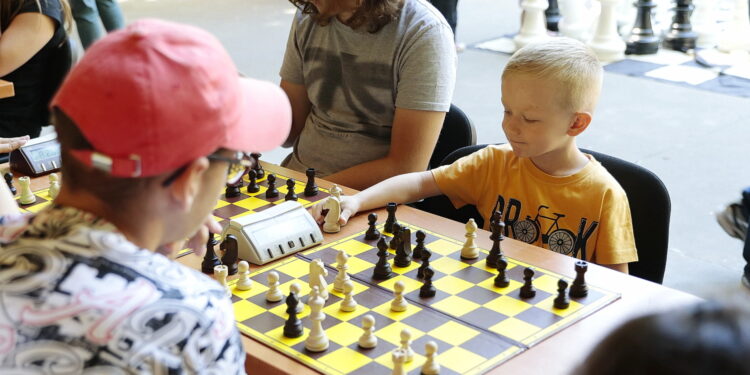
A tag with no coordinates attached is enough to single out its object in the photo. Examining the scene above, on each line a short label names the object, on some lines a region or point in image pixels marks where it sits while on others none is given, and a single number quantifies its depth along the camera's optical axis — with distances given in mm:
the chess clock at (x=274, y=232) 1775
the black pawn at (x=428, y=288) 1609
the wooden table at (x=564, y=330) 1399
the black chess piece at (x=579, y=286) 1610
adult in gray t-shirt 2359
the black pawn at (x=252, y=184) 2184
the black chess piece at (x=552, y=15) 7117
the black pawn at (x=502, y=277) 1648
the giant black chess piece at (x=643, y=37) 6395
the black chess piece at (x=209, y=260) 1752
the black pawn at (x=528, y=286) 1603
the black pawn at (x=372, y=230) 1883
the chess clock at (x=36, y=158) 2256
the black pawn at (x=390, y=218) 1924
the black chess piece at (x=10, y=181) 2143
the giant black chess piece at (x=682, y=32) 6543
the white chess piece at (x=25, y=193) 2086
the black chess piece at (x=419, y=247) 1774
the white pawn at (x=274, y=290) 1600
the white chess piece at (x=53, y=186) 2116
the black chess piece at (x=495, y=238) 1746
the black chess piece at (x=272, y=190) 2146
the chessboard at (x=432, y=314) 1409
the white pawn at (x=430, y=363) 1346
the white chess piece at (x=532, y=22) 6457
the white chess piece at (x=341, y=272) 1630
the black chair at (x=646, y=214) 2039
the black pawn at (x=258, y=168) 2248
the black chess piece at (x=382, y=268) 1690
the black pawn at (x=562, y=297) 1565
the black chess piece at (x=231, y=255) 1724
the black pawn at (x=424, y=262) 1683
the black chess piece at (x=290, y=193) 2129
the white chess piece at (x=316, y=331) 1423
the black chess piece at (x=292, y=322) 1468
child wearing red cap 981
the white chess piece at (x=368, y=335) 1420
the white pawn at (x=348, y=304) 1557
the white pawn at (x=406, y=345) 1375
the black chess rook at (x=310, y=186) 2162
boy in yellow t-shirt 2020
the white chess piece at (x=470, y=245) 1779
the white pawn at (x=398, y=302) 1547
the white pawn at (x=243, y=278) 1650
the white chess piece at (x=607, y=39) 6211
